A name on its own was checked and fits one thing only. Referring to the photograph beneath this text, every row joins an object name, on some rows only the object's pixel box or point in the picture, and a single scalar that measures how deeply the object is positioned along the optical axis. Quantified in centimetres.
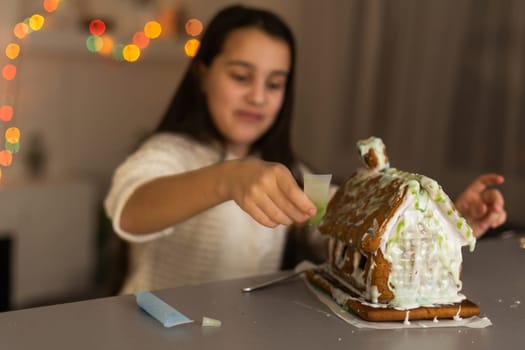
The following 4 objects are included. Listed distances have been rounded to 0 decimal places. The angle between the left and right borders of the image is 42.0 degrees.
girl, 151
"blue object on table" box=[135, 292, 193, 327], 78
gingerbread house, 84
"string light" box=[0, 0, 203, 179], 298
